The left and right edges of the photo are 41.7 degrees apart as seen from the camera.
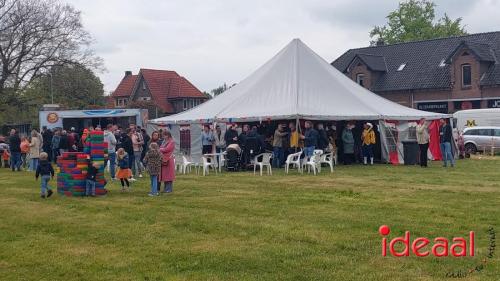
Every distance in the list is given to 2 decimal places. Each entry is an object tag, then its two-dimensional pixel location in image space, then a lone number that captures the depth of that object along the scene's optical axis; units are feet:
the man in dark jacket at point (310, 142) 61.36
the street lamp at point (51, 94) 127.34
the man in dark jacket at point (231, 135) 67.72
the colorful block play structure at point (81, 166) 43.60
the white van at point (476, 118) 102.56
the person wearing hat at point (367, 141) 70.49
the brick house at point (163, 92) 209.97
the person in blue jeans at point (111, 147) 56.34
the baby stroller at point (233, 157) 64.23
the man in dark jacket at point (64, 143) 69.36
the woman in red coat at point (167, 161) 43.42
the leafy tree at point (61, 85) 125.08
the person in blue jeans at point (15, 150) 72.95
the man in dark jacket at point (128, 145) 56.03
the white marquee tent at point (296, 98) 68.54
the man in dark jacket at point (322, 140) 65.57
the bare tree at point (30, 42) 117.29
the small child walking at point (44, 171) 44.09
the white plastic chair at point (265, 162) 59.57
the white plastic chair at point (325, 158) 60.64
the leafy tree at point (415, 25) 198.39
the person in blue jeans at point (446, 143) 64.80
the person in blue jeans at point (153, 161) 42.37
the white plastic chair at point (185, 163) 62.59
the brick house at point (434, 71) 129.90
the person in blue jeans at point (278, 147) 65.92
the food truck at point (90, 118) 108.47
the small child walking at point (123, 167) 46.26
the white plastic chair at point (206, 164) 60.54
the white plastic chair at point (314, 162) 58.49
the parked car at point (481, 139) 93.09
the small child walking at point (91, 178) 43.75
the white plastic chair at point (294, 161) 60.23
